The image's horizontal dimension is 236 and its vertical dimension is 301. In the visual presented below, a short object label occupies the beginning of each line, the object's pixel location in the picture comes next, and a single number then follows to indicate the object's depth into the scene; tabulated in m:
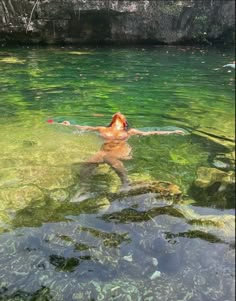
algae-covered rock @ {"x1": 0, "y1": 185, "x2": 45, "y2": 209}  3.44
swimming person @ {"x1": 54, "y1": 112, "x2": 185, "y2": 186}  3.96
